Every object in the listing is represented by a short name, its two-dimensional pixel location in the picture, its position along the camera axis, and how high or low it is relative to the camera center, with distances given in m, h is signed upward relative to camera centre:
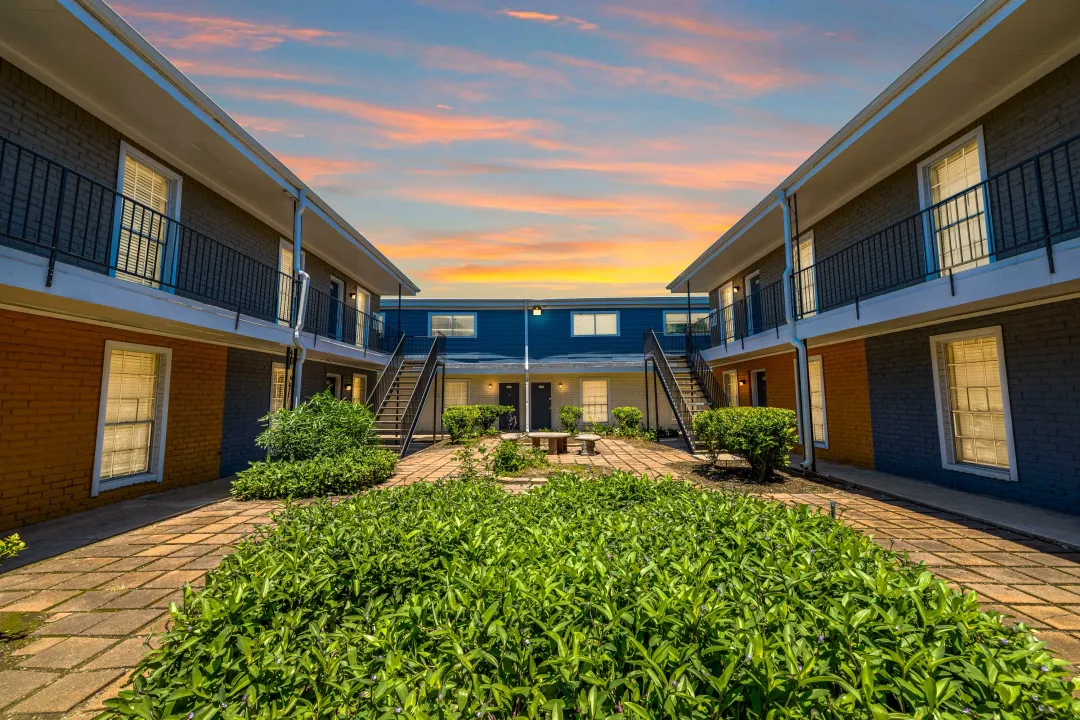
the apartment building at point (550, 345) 20.62 +2.56
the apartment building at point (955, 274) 5.84 +2.19
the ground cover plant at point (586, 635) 1.41 -0.95
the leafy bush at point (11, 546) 3.18 -1.12
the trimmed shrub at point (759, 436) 8.20 -0.72
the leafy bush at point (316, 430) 8.26 -0.66
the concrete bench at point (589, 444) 12.21 -1.29
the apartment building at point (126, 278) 5.53 +1.99
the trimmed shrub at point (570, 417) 18.97 -0.85
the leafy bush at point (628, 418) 17.80 -0.83
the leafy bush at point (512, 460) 9.38 -1.40
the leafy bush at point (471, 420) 16.69 -0.91
